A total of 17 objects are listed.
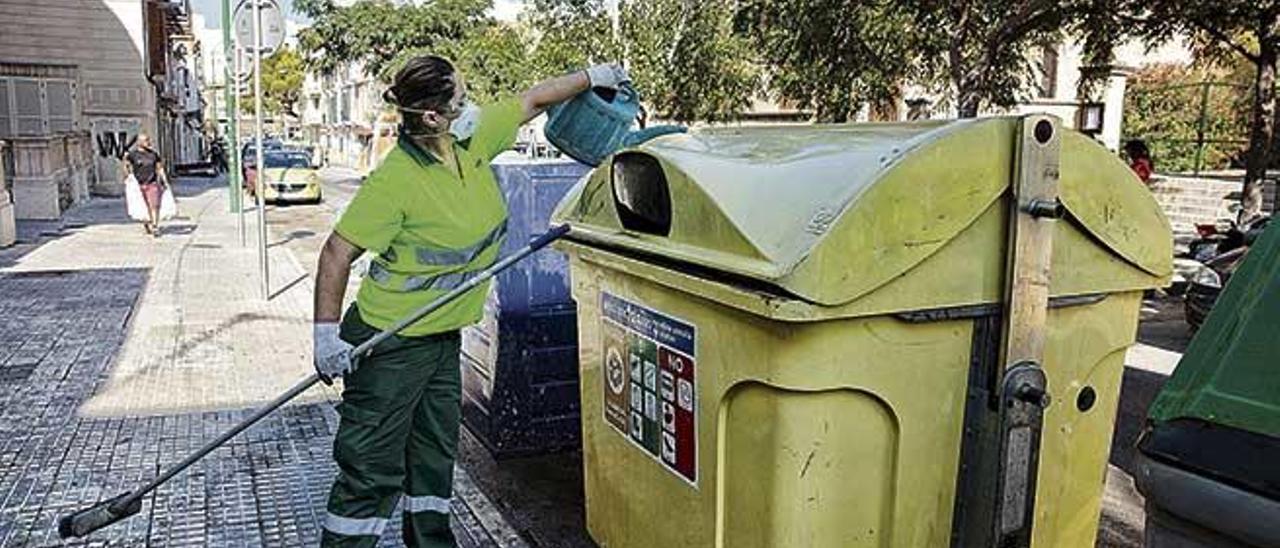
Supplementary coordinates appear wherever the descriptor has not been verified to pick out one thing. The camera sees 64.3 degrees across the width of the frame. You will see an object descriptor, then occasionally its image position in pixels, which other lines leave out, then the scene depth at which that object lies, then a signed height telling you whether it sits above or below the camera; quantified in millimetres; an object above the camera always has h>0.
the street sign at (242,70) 13900 +810
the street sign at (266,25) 9672 +980
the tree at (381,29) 37906 +3794
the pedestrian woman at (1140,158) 12320 -257
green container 1461 -443
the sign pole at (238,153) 14451 -416
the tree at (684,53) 21000 +1638
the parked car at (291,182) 22906 -1245
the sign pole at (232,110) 15453 +262
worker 3158 -472
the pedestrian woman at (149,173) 14844 -698
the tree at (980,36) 11117 +1220
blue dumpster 4617 -930
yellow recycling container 2250 -465
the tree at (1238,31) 11102 +1329
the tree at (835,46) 12625 +1149
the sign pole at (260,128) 9523 -11
